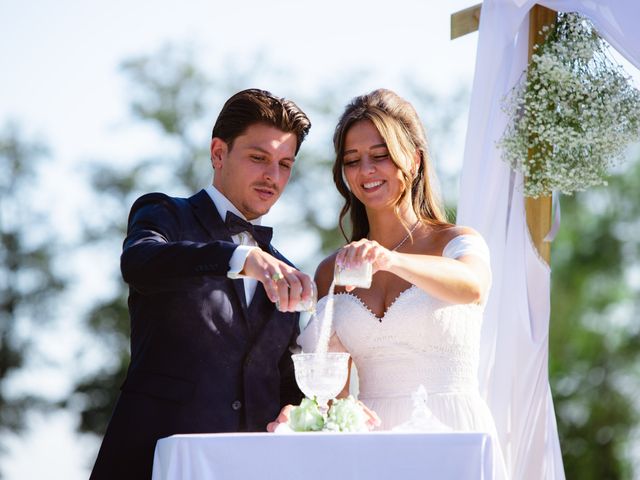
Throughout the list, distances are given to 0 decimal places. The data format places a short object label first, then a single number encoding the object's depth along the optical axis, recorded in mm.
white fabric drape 4340
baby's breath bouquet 4441
